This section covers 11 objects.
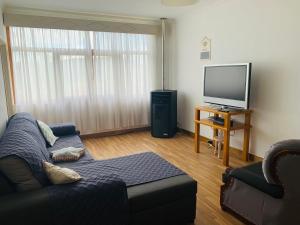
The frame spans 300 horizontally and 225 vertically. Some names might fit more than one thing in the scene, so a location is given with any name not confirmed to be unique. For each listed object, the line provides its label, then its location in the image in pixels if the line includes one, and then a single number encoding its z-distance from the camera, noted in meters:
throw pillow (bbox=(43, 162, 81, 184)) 1.58
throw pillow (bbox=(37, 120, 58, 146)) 3.03
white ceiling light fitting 2.83
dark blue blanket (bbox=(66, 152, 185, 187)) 1.97
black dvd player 3.43
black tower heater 4.71
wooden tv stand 3.26
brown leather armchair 1.63
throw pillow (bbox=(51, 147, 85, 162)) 2.51
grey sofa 1.36
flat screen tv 3.20
